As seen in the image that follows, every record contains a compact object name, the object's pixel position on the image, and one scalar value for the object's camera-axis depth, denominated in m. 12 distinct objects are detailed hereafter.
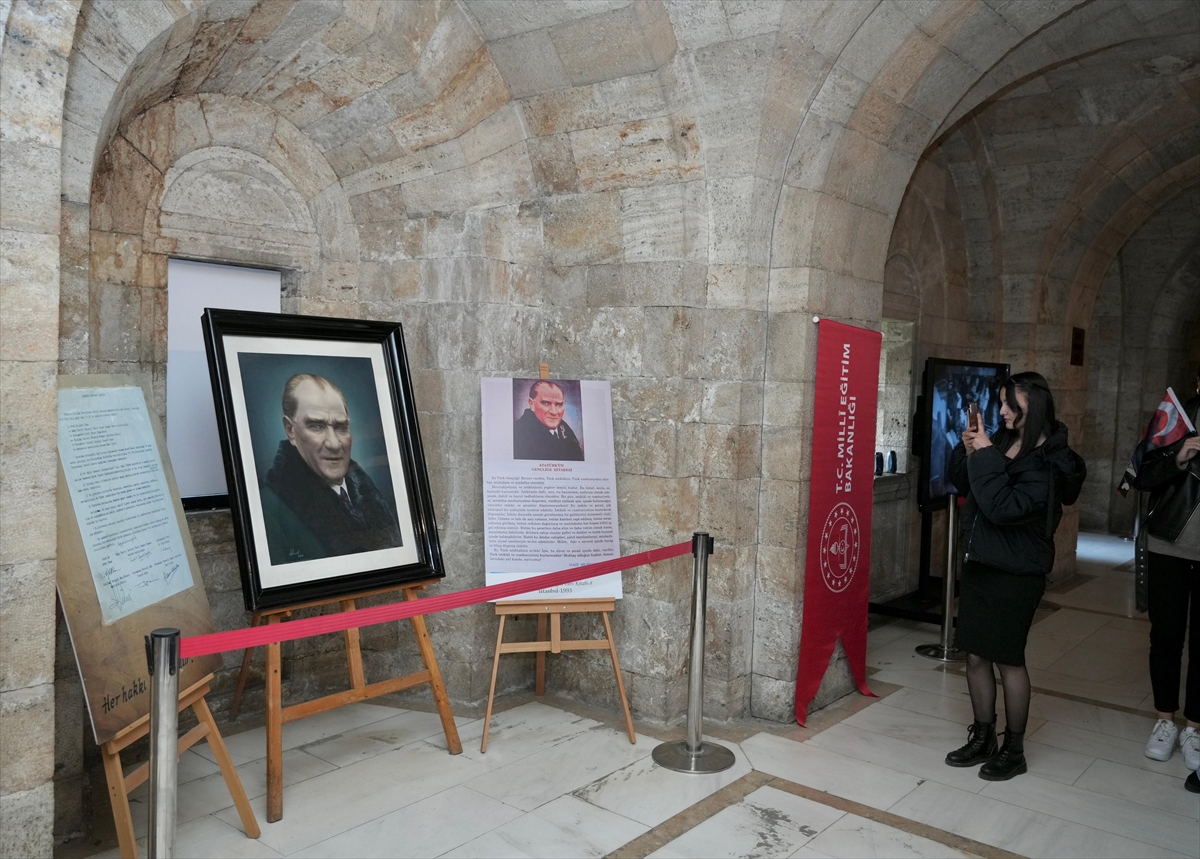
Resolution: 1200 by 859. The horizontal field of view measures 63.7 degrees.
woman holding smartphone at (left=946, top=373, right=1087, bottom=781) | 3.46
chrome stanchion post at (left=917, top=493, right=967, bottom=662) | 5.26
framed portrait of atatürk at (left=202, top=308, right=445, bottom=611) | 3.20
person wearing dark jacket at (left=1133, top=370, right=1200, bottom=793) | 3.73
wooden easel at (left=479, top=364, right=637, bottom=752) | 3.84
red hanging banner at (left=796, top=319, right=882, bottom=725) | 4.17
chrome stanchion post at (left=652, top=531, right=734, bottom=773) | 3.63
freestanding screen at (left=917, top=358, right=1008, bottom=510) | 5.31
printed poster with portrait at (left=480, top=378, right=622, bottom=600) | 3.88
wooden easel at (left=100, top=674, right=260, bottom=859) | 2.60
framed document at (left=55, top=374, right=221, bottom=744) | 2.57
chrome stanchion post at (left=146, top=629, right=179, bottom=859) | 2.19
